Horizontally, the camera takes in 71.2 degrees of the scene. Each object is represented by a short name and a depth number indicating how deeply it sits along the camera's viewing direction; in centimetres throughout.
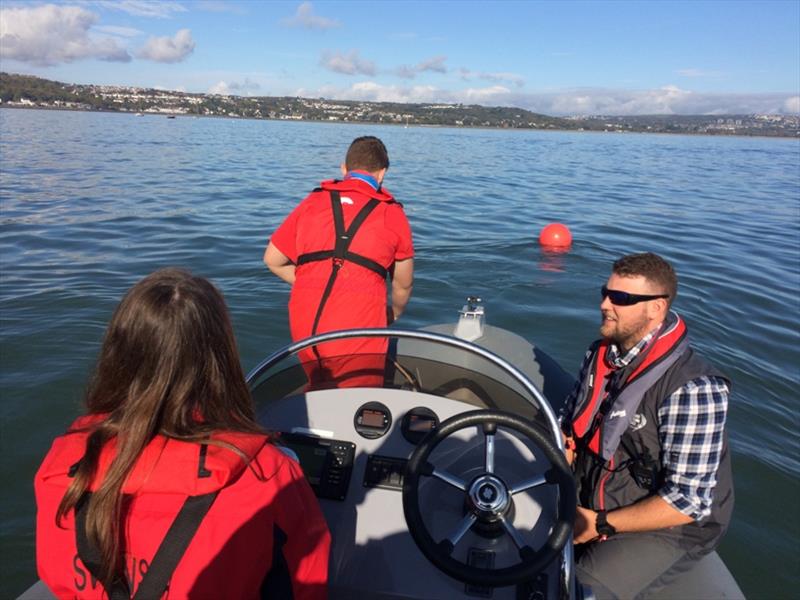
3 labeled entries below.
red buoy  1054
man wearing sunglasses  223
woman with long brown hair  118
